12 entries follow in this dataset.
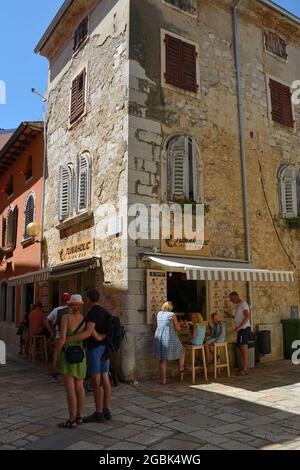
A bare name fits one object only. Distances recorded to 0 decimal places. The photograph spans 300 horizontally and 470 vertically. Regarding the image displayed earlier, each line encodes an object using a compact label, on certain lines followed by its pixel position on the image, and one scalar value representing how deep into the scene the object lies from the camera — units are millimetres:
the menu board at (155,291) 8109
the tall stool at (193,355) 7734
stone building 8500
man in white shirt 8641
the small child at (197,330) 7953
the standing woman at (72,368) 4828
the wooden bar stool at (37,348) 10078
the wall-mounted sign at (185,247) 8633
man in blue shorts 5070
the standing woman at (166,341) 7516
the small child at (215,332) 8258
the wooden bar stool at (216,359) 8172
